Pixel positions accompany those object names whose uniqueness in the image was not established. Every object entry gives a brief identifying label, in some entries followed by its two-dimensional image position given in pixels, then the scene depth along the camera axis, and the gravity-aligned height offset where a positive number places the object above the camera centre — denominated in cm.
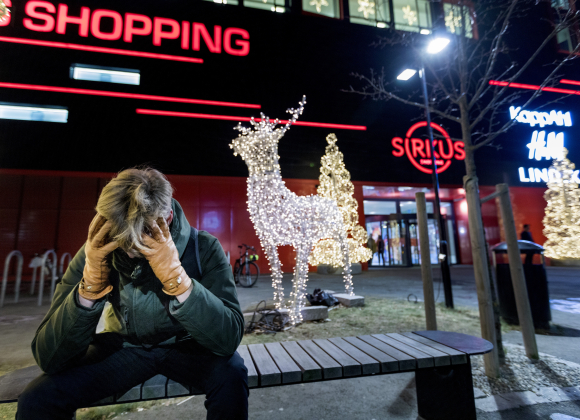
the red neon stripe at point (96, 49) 1055 +775
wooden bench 149 -58
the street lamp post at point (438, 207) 498 +92
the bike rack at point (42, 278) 593 -27
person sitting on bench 121 -24
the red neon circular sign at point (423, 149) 1341 +464
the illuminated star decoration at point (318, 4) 1392 +1154
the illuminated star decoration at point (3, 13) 319 +275
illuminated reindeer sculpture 456 +74
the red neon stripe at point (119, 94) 1030 +601
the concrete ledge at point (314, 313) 465 -86
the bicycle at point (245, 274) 882 -43
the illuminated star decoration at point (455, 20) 442 +346
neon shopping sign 1084 +887
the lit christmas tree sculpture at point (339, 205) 979 +158
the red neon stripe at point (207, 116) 1101 +539
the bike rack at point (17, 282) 575 -29
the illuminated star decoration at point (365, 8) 1376 +1131
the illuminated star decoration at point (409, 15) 1516 +1186
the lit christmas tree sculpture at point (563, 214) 1147 +132
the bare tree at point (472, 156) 280 +116
